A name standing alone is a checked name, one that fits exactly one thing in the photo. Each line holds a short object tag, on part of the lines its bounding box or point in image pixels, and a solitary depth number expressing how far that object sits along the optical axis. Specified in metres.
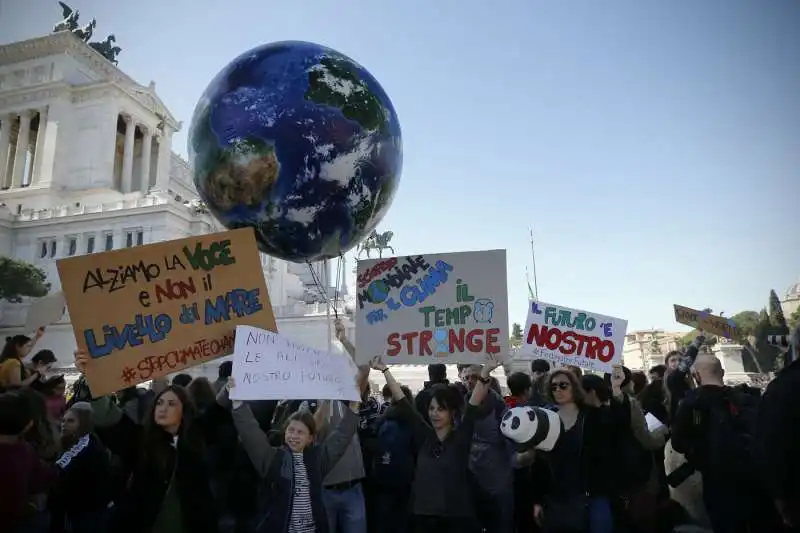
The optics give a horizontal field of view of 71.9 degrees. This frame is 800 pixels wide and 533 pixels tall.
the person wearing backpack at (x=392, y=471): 4.81
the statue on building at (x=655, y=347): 49.72
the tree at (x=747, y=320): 48.13
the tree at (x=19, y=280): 33.03
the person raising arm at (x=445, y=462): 4.06
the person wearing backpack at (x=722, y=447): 3.73
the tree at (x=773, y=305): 46.54
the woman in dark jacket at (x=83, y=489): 3.41
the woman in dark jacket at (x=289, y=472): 3.46
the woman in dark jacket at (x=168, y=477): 3.41
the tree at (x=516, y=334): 71.56
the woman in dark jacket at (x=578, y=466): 3.88
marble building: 38.97
